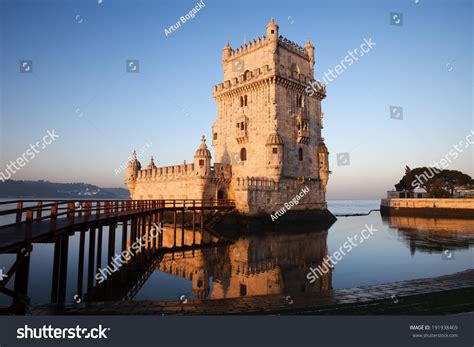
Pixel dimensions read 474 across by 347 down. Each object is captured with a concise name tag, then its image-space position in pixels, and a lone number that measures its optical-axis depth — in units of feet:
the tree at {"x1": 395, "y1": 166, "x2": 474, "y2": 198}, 179.83
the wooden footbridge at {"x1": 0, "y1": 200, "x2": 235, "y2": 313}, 28.55
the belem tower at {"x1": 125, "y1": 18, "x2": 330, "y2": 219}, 103.30
